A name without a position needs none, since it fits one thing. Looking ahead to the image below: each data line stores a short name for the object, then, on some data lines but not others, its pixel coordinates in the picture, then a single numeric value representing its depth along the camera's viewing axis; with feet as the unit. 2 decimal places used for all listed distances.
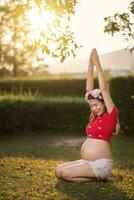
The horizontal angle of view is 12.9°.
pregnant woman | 31.96
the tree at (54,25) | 37.45
